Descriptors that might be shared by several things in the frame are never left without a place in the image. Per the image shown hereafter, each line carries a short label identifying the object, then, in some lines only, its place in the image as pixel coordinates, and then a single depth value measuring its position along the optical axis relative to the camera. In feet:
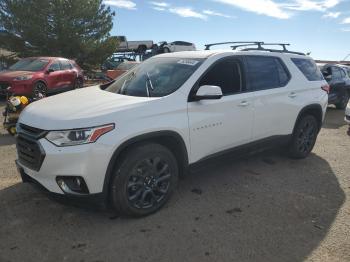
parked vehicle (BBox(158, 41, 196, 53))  92.89
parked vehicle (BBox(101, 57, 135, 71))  99.91
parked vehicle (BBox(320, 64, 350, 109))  40.24
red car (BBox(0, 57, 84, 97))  37.32
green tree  71.00
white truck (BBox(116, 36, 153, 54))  106.63
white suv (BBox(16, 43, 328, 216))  10.95
